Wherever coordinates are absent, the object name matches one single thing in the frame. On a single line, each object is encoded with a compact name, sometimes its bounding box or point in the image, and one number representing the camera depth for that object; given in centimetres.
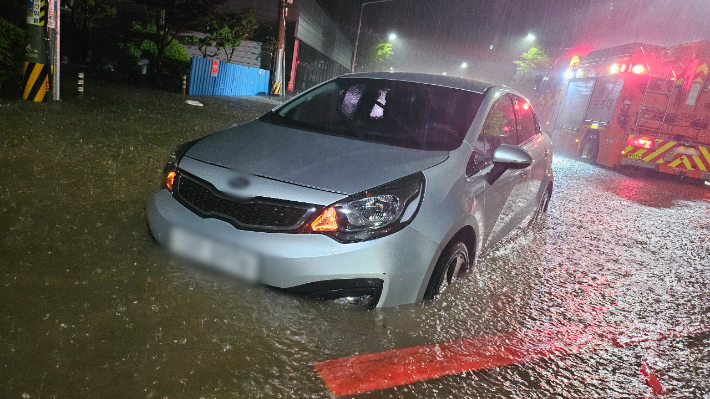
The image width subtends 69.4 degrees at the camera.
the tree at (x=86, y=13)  2506
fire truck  1279
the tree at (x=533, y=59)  5445
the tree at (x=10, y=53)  1036
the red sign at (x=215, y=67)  2172
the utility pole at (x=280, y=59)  2306
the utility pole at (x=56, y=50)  1044
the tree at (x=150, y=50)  2111
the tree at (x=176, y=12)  2000
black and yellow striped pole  1016
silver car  259
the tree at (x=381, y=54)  6519
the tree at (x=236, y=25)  2662
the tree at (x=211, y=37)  2525
